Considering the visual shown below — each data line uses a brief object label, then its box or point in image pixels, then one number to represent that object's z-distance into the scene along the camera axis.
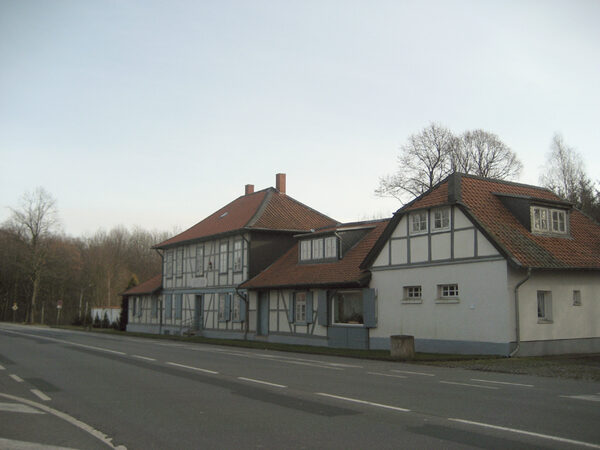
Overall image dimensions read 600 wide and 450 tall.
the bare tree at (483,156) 46.38
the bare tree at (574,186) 42.56
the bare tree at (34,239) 68.75
